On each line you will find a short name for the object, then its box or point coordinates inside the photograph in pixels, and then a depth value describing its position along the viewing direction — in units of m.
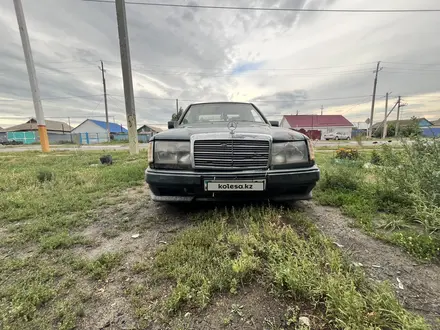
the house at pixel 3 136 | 39.54
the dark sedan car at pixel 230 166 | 2.09
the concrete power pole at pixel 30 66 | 9.65
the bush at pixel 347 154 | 6.30
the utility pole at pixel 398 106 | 36.22
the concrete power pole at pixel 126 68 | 8.19
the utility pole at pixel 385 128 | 31.53
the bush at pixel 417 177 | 1.96
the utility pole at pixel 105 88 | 30.86
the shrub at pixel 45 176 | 4.30
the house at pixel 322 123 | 43.50
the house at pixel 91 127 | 51.38
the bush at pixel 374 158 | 4.93
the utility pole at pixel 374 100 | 31.19
